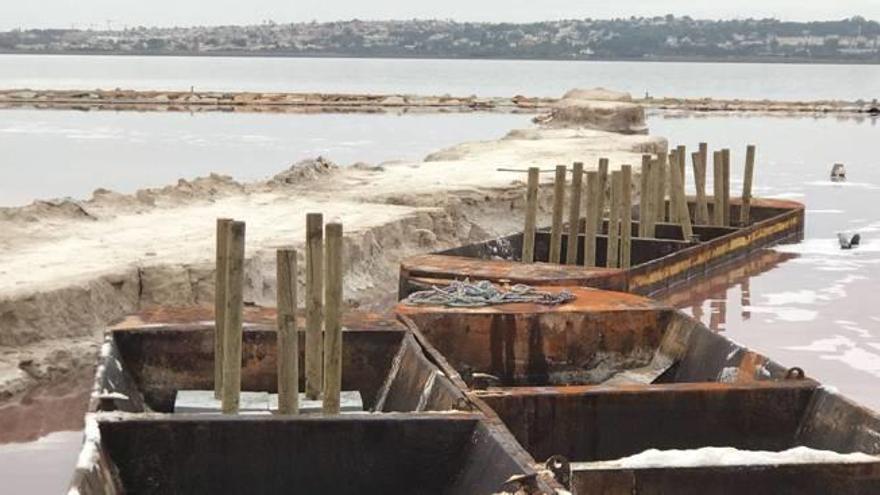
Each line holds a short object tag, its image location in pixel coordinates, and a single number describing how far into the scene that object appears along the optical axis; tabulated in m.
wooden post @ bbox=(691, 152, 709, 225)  22.30
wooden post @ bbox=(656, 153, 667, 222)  21.66
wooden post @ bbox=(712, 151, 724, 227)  23.06
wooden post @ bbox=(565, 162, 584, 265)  18.30
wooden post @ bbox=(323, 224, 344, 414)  9.59
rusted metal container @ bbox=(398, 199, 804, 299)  15.58
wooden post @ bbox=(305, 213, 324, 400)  9.80
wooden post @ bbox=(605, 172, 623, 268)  18.30
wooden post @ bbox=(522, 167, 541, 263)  17.83
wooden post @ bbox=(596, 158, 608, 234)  19.02
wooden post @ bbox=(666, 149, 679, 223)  21.58
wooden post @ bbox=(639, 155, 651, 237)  19.97
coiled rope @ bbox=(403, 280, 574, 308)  13.47
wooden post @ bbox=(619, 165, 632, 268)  18.55
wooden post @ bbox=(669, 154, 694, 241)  20.86
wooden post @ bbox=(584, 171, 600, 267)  17.88
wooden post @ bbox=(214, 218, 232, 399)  10.09
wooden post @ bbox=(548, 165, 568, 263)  17.92
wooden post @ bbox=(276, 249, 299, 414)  9.53
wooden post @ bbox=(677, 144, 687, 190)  22.23
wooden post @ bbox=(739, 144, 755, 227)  24.14
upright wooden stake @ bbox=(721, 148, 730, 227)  23.16
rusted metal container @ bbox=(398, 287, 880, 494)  8.49
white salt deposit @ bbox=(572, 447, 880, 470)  8.45
